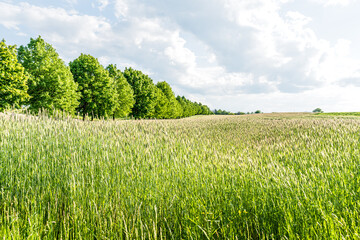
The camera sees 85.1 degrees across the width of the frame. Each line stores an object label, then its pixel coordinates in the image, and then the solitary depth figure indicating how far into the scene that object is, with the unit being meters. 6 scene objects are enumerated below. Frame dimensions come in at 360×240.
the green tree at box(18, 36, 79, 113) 18.75
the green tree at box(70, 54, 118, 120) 24.59
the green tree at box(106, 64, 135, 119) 28.82
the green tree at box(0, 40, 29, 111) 14.51
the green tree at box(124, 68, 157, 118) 34.47
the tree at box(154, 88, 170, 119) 38.81
